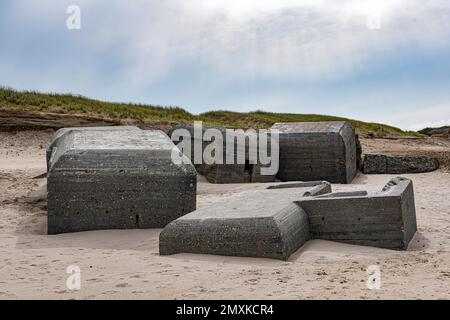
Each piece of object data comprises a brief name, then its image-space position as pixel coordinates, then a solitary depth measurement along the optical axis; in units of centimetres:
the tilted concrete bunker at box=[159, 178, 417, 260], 538
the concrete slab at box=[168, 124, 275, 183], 1107
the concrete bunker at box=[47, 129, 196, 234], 677
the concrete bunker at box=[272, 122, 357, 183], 1190
